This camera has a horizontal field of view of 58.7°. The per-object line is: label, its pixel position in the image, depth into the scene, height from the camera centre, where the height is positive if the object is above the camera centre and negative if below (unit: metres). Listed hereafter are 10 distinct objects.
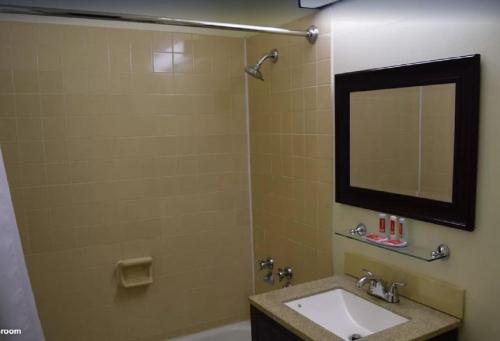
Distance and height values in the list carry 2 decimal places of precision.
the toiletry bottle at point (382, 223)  1.87 -0.43
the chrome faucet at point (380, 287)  1.79 -0.69
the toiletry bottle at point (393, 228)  1.82 -0.44
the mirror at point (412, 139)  1.56 -0.08
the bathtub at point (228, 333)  2.79 -1.32
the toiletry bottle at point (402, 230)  1.79 -0.45
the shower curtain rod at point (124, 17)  1.61 +0.43
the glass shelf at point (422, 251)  1.67 -0.51
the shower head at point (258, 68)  2.35 +0.30
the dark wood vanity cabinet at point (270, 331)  1.63 -0.82
